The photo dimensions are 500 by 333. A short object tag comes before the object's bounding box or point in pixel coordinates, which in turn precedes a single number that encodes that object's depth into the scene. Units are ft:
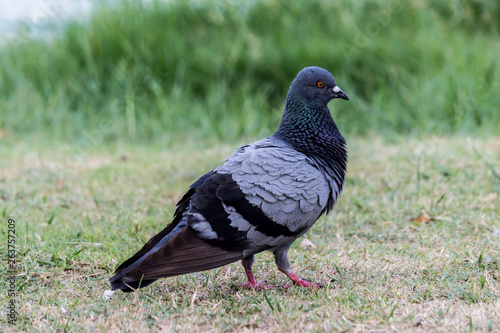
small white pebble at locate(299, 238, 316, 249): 25.23
